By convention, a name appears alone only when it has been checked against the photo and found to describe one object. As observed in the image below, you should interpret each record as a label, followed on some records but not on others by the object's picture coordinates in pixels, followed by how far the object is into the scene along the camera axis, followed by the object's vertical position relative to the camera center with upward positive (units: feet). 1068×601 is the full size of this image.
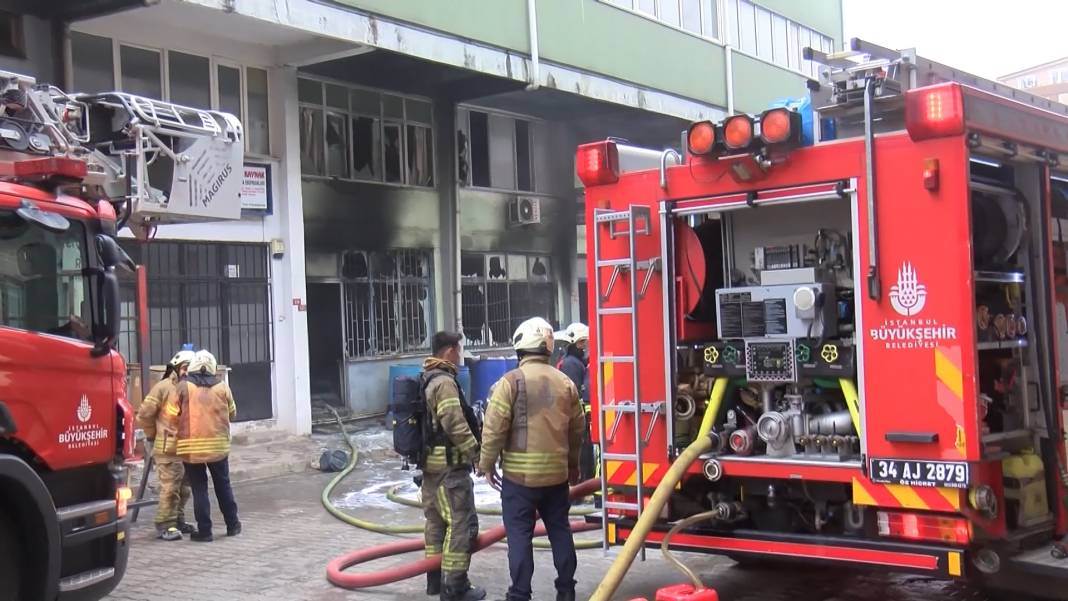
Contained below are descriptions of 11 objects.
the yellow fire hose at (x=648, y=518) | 16.79 -3.41
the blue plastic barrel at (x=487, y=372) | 51.13 -2.63
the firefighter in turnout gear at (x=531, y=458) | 18.81 -2.56
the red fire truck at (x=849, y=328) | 15.14 -0.35
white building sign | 43.19 +5.88
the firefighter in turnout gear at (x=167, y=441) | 27.48 -2.93
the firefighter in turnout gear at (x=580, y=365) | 29.78 -1.41
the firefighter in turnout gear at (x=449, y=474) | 20.15 -3.04
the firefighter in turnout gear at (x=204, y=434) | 27.22 -2.76
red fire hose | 20.71 -5.10
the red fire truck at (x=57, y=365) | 16.52 -0.50
